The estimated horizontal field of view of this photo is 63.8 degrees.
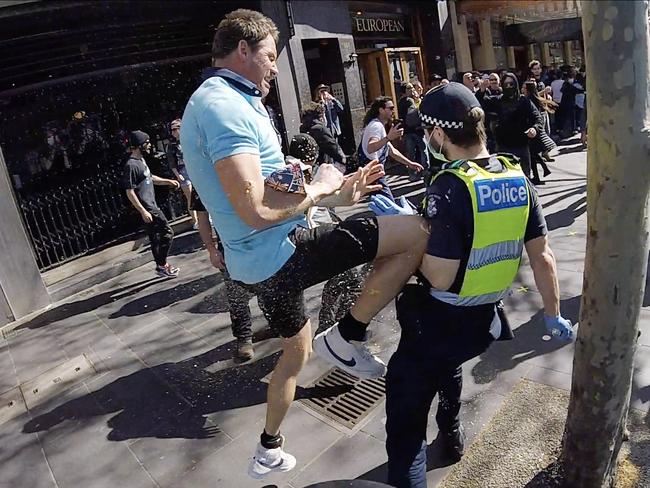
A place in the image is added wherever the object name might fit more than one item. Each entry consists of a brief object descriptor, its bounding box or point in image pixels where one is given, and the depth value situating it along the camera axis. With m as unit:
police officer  1.97
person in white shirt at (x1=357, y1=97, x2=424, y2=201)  5.94
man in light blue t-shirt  2.08
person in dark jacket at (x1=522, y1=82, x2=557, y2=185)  8.25
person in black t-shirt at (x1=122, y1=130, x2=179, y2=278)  6.59
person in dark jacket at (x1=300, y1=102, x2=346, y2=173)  6.60
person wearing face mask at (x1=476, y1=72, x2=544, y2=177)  7.67
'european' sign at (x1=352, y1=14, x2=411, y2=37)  12.53
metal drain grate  3.30
